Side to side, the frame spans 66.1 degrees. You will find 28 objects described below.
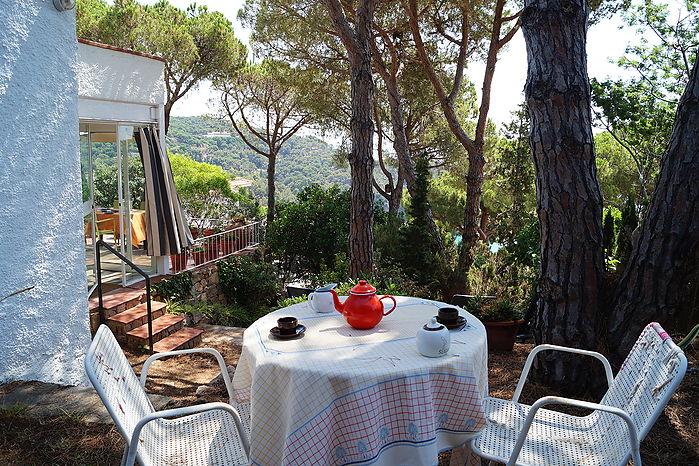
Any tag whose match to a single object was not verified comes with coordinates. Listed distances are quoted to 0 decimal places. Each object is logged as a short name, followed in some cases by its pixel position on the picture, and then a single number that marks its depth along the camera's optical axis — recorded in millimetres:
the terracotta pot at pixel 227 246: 10170
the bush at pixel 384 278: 5455
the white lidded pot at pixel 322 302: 2953
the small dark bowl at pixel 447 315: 2633
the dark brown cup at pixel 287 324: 2518
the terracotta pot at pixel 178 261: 8287
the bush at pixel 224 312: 7504
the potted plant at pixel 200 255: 9180
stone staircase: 5863
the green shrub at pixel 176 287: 7490
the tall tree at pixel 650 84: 11672
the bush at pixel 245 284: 9594
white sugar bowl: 2232
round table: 2053
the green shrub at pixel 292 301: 4978
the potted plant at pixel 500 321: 5031
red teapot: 2611
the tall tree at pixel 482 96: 9664
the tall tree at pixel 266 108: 15250
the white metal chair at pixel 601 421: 1967
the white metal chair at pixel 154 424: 1948
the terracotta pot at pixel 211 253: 9641
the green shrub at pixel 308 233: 10688
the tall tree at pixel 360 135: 6336
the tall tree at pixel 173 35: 12094
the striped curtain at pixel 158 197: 7258
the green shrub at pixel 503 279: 6152
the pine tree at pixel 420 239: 7934
